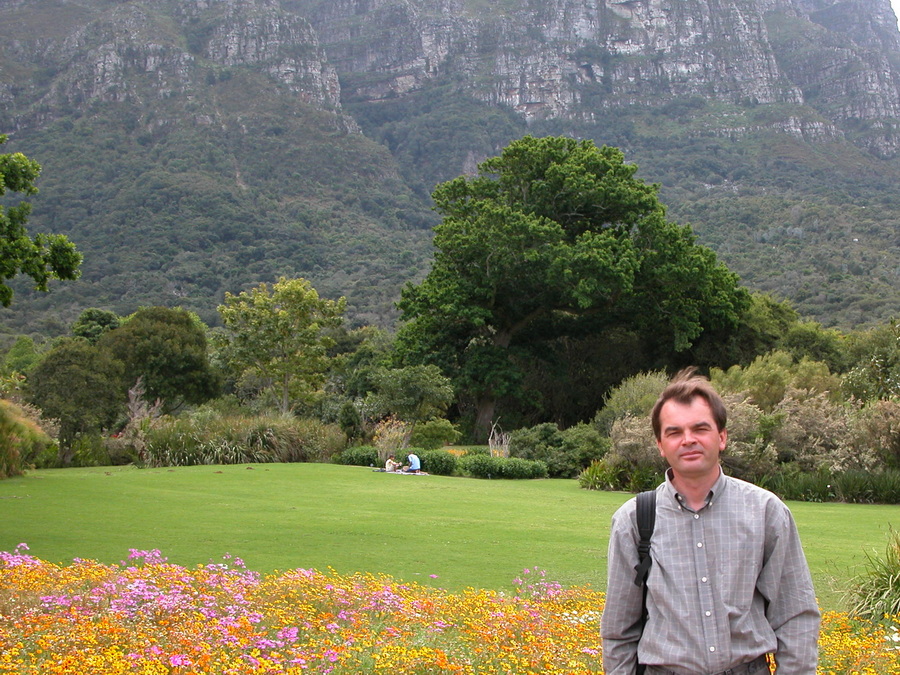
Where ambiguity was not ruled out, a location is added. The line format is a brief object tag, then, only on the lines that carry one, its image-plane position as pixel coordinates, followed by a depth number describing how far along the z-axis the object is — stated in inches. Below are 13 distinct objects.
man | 112.7
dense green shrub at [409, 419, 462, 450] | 970.7
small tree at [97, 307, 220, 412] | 1341.0
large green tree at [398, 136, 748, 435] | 1258.0
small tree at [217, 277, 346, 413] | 1386.6
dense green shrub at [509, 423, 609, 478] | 868.0
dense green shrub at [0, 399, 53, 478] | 631.8
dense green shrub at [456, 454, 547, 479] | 830.5
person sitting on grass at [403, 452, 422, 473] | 807.7
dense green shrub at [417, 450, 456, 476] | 849.5
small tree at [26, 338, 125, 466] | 973.8
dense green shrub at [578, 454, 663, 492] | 683.4
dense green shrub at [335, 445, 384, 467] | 910.7
